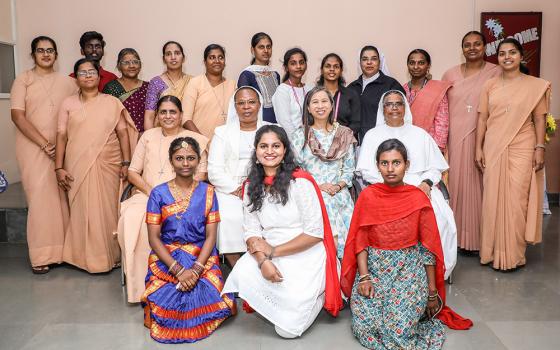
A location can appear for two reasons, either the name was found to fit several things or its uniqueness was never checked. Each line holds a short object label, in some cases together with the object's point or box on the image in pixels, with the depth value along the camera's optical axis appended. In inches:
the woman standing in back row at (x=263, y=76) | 176.6
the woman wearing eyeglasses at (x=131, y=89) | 174.9
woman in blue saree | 117.1
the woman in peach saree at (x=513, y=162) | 159.5
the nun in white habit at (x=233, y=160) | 142.3
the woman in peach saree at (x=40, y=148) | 162.1
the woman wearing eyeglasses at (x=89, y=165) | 160.1
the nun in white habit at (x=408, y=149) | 149.9
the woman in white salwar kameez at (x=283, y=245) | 116.5
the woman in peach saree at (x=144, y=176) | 138.0
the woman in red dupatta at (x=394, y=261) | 110.3
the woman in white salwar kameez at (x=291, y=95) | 167.3
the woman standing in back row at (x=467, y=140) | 174.2
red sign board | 244.4
